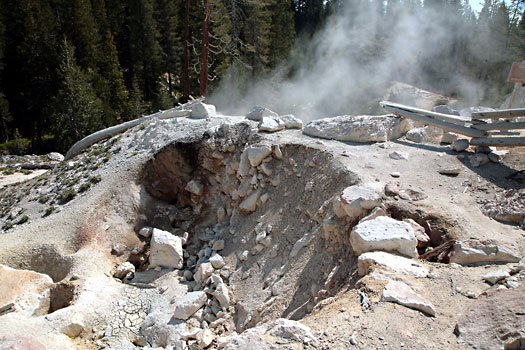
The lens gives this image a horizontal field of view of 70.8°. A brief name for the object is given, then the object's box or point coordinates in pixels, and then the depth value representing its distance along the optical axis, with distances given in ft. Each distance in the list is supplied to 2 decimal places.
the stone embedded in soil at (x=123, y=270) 28.63
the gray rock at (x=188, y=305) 23.50
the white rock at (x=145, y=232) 32.68
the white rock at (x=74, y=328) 21.85
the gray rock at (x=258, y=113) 36.19
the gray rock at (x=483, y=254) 16.28
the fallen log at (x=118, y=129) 43.68
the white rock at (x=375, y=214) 18.88
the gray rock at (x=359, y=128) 31.35
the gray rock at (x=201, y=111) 40.75
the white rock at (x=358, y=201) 19.72
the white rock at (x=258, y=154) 30.99
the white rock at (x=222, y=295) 24.07
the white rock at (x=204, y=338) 20.57
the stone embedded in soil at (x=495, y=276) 14.88
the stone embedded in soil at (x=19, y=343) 15.96
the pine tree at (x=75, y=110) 63.98
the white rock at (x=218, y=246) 29.68
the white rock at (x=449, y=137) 31.04
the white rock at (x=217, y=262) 27.61
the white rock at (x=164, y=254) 29.30
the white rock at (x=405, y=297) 13.52
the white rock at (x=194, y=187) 35.09
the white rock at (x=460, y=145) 29.04
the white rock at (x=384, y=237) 17.26
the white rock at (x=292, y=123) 34.73
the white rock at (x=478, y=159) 26.96
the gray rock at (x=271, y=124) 33.53
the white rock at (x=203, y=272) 26.81
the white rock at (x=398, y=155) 28.30
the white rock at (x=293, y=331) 12.65
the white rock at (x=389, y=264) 15.90
